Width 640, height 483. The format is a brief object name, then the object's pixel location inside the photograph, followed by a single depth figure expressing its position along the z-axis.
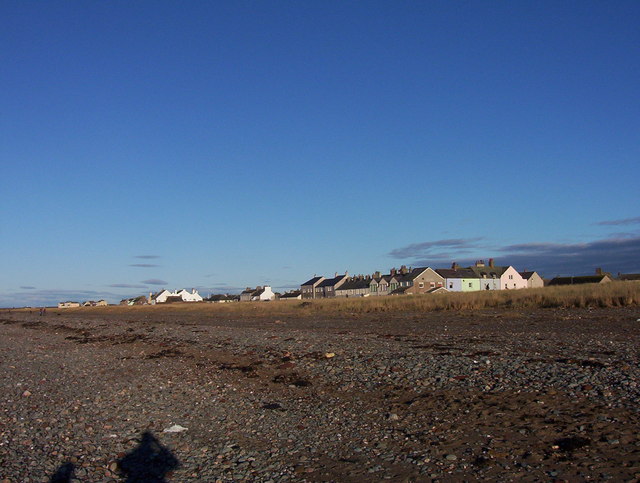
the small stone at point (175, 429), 8.94
